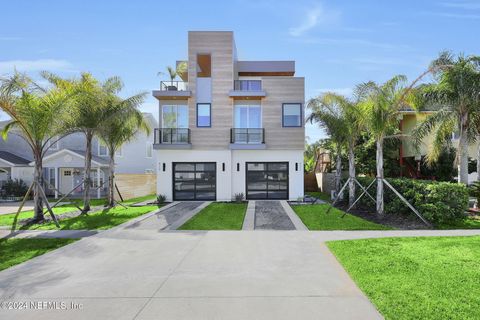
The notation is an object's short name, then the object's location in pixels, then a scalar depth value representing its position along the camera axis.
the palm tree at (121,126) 15.66
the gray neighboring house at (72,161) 23.97
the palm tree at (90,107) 14.11
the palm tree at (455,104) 13.59
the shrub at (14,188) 23.53
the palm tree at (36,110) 11.71
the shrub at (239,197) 19.97
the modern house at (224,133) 20.12
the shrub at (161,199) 19.55
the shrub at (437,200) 11.04
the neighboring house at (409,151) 20.48
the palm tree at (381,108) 12.52
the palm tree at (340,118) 15.00
